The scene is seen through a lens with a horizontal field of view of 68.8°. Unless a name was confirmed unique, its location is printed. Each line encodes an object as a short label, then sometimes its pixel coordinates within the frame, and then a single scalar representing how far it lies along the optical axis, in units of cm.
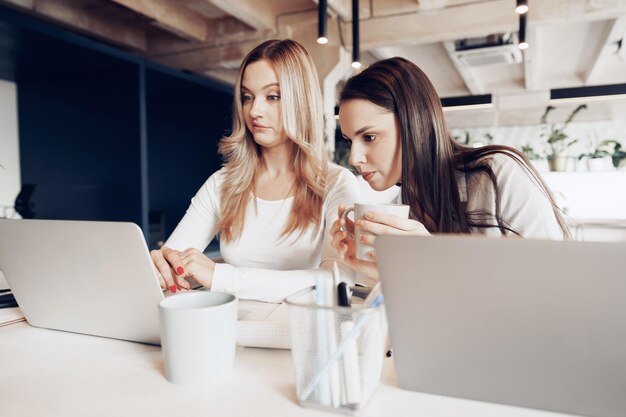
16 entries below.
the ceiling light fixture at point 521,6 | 222
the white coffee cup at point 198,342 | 61
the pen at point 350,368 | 55
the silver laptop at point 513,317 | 48
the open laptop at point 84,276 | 74
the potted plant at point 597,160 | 489
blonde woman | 153
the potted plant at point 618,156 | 485
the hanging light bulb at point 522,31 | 256
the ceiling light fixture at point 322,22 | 239
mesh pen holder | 55
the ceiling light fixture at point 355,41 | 262
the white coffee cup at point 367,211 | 82
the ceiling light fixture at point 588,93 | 376
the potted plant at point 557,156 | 494
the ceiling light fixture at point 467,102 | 396
